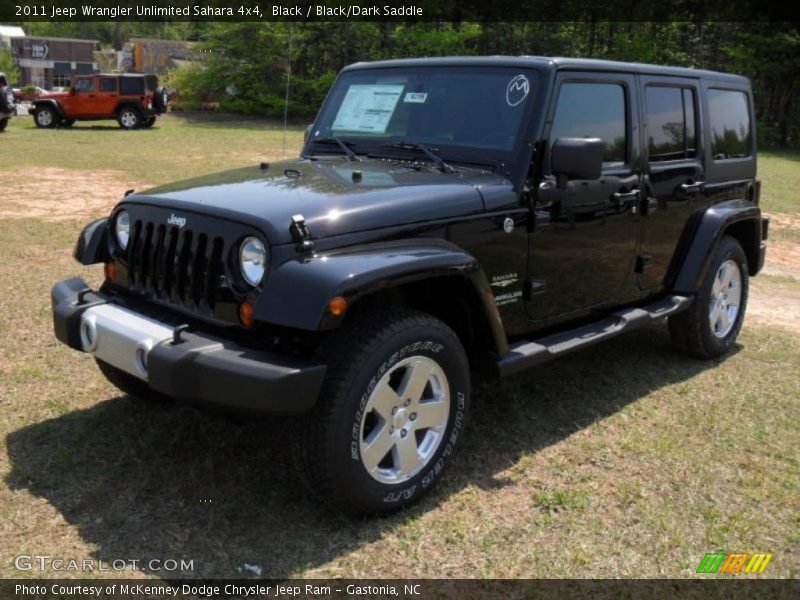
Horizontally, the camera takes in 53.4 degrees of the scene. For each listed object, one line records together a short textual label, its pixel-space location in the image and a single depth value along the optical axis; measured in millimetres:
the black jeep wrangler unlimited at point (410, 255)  2957
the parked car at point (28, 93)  50594
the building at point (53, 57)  73750
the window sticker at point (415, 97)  4215
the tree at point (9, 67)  61406
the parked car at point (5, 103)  22516
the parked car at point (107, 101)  26188
